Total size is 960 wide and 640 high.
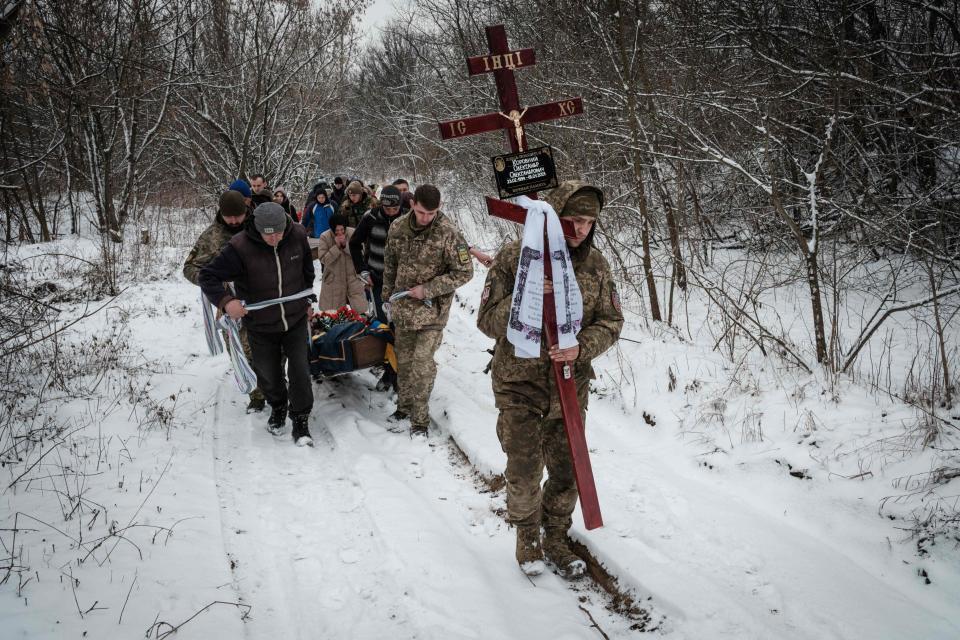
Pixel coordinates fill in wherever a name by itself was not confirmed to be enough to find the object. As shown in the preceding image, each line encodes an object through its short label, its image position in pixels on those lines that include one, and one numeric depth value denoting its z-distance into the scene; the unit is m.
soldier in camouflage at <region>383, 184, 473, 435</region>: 4.95
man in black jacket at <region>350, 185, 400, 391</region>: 6.05
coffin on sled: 5.63
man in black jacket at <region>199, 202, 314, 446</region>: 4.69
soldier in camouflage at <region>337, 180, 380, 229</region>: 8.52
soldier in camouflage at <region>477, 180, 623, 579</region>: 2.90
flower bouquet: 6.03
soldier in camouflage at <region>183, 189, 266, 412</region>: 5.45
